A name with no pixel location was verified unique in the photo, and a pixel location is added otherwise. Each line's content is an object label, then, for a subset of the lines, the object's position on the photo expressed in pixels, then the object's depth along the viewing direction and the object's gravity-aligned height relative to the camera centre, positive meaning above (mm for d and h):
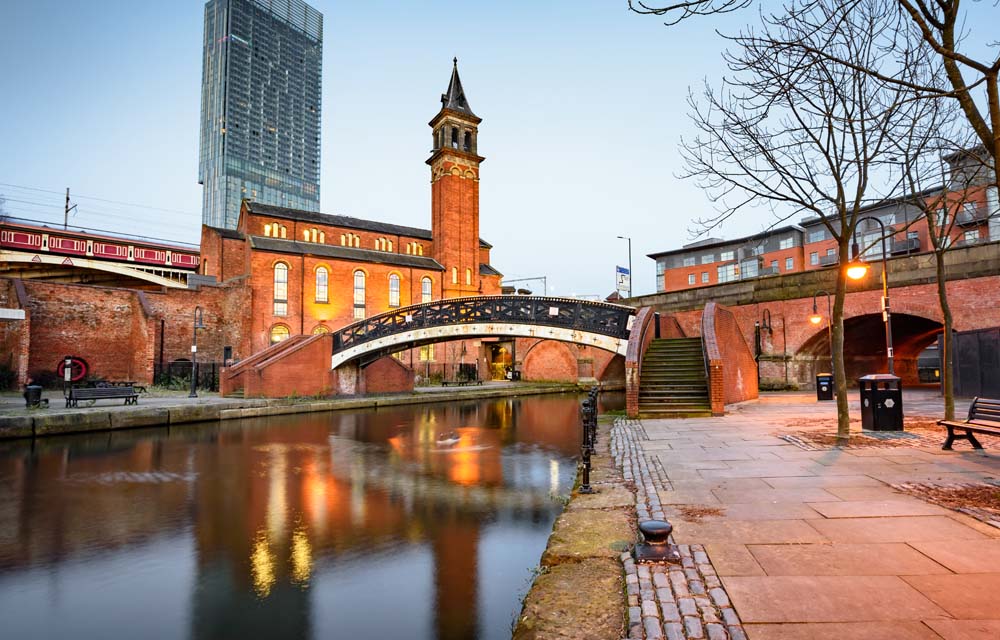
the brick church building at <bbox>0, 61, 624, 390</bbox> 26500 +4406
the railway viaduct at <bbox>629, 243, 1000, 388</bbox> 16312 +1841
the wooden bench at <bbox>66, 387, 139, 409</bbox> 16250 -897
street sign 41719 +6518
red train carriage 37812 +9055
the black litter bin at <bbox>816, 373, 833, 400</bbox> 16109 -758
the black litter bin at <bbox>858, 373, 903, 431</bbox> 9430 -746
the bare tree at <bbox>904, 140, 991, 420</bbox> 9406 +2634
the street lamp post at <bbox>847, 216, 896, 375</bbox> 10220 +1771
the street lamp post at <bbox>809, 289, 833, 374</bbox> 19147 +1557
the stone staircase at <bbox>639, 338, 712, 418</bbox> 13383 -515
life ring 18203 -116
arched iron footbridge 18703 +1523
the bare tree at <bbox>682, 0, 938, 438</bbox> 8648 +3661
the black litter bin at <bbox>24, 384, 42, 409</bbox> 15609 -883
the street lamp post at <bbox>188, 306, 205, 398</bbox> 21328 -742
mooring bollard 3697 -1284
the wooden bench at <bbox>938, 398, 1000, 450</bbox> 7086 -866
